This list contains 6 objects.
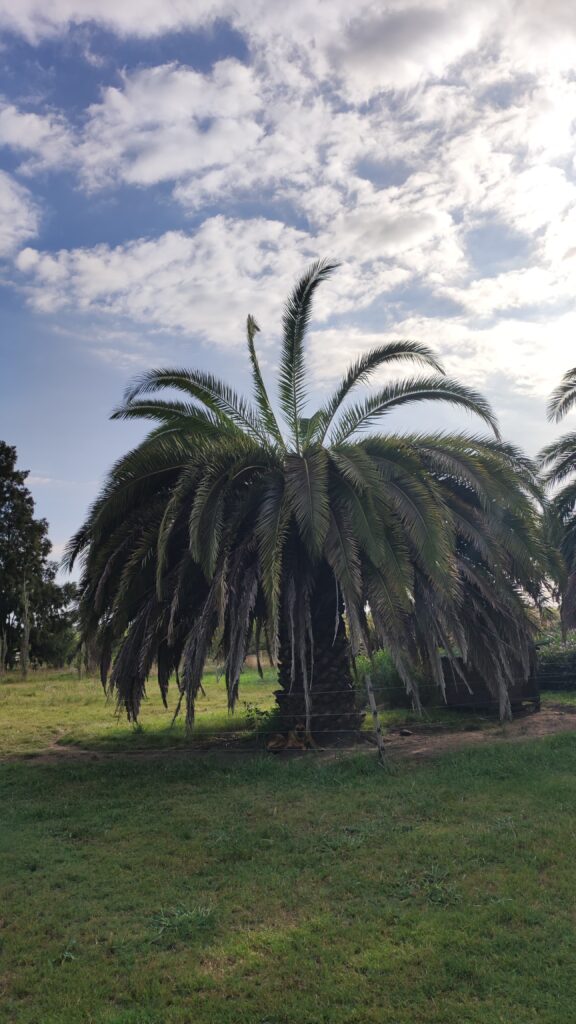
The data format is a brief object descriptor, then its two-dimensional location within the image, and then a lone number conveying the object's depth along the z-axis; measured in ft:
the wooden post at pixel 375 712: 31.78
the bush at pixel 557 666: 66.44
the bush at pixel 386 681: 55.62
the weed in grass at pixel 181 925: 16.70
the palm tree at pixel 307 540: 34.17
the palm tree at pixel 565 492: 71.41
